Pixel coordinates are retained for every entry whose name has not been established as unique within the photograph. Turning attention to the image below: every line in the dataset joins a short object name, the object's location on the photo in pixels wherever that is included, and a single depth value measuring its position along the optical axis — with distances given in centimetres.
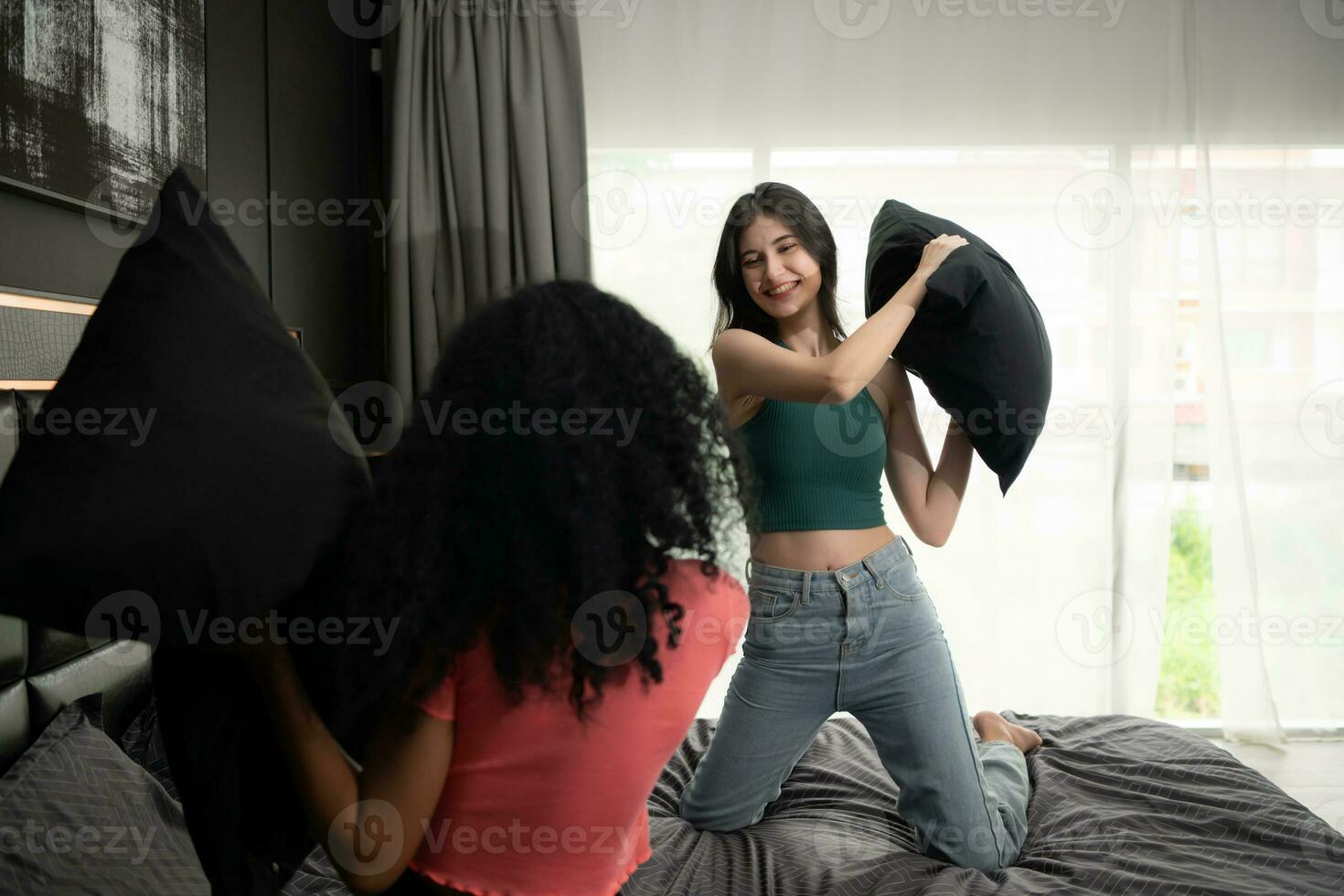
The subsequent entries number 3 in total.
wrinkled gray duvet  131
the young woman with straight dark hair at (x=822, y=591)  151
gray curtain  280
